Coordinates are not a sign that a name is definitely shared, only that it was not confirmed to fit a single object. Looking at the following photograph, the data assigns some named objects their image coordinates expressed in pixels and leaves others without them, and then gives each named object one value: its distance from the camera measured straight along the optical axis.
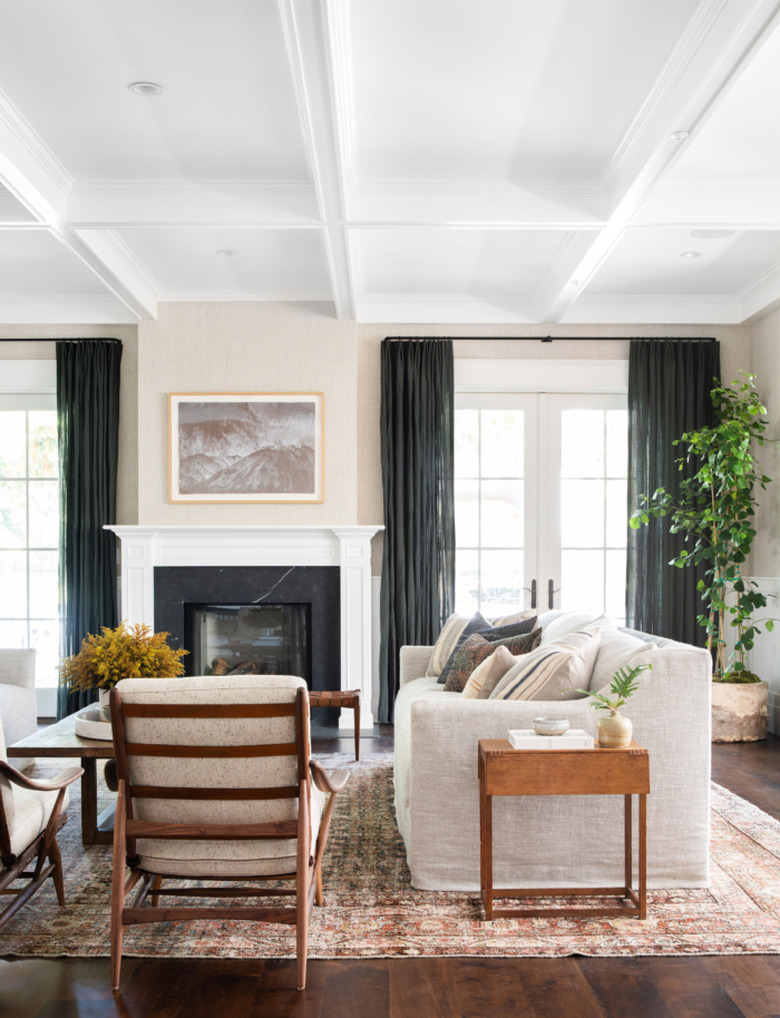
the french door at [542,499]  5.98
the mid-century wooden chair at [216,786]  2.28
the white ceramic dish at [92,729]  3.30
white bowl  2.70
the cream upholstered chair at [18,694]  4.36
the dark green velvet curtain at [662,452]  5.79
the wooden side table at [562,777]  2.63
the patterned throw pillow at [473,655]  3.83
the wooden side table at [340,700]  4.50
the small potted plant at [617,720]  2.68
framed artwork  5.66
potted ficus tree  5.14
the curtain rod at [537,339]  5.88
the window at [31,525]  5.97
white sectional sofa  2.81
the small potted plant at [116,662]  3.35
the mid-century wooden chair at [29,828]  2.36
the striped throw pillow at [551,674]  2.95
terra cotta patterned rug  2.45
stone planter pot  5.12
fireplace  5.64
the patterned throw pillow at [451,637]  4.39
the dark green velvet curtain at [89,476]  5.75
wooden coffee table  3.16
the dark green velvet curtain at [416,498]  5.74
